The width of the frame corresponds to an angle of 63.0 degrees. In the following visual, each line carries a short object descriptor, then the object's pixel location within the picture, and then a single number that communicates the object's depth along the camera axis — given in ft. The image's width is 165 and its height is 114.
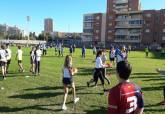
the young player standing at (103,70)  19.22
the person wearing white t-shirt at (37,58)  25.70
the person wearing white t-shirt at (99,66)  18.62
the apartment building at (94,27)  166.31
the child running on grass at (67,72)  14.14
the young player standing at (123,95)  5.83
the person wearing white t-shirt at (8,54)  25.76
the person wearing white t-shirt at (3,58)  23.21
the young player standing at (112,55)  36.97
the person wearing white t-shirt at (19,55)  28.58
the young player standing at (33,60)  27.15
